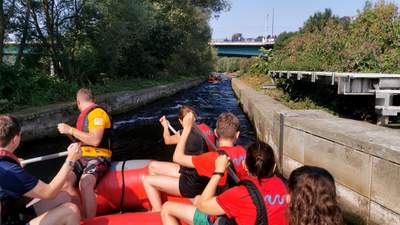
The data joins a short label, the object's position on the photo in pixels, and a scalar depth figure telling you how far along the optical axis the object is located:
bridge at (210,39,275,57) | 54.57
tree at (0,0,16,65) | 14.98
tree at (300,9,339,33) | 53.52
